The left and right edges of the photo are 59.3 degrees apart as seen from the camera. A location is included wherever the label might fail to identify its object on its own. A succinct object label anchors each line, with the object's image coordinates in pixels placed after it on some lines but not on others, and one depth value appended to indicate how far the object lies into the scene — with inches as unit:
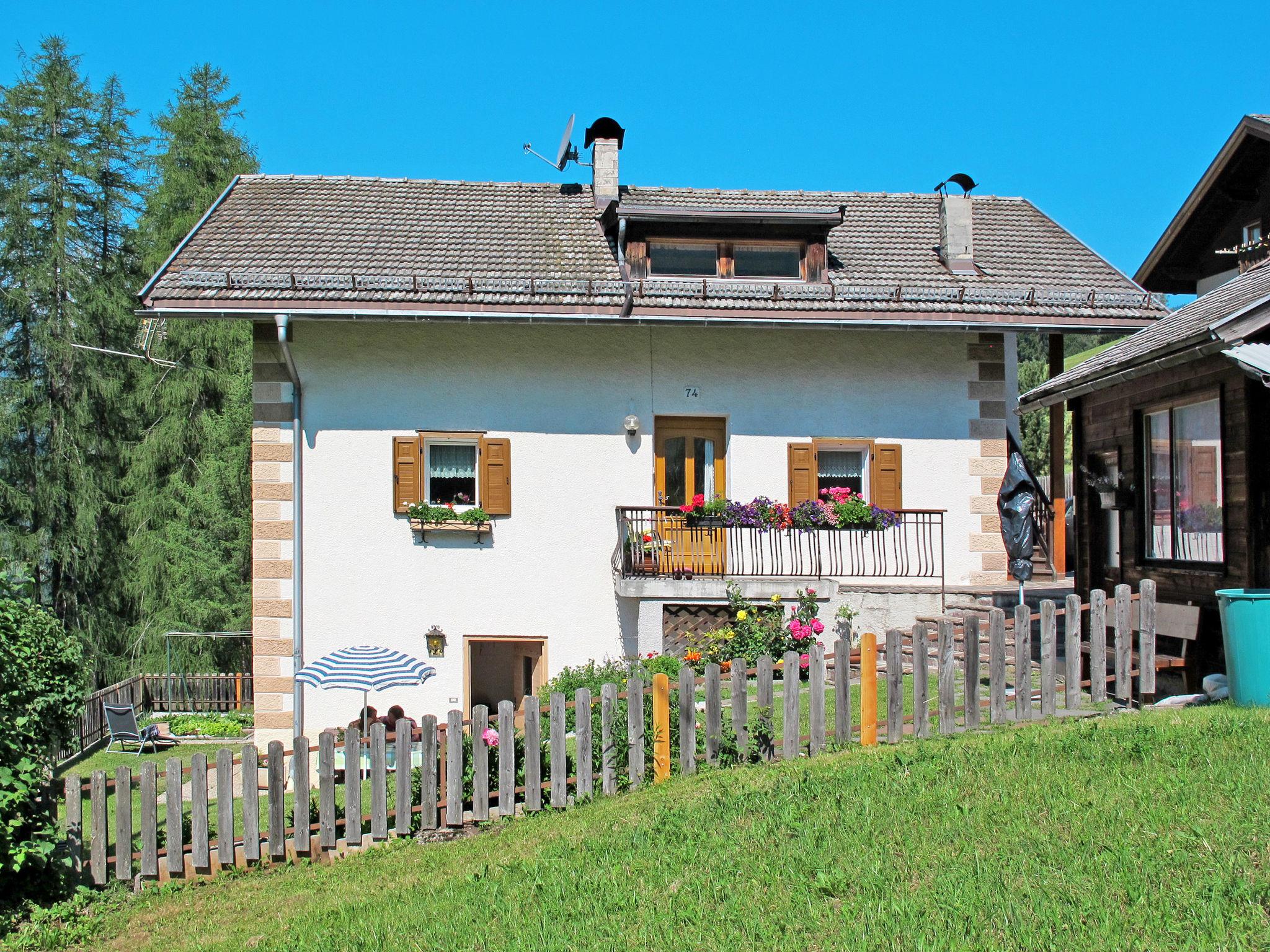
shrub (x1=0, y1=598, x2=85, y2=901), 246.2
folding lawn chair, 682.2
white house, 536.1
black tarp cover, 465.1
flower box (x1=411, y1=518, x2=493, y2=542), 539.8
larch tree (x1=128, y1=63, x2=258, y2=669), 1003.9
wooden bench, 363.6
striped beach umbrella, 436.5
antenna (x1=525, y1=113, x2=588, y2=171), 690.2
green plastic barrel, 304.2
